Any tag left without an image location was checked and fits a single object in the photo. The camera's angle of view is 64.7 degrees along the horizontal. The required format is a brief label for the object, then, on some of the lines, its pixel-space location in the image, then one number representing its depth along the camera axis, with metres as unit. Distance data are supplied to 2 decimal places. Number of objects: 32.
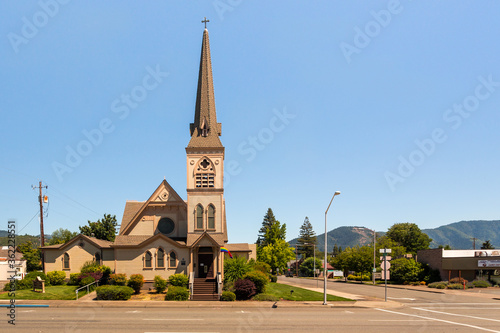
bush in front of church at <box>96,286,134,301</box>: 31.31
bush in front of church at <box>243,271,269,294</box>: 33.06
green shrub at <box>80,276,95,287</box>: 35.03
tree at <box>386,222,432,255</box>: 113.19
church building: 37.03
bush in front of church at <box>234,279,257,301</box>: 32.03
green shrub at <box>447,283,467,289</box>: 47.94
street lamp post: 28.22
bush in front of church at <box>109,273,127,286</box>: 34.67
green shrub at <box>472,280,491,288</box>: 49.53
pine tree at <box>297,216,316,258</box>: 120.72
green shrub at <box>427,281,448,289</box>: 48.28
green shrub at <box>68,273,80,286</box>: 37.47
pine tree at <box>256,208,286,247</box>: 71.25
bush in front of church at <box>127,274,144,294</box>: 34.00
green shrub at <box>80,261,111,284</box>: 36.62
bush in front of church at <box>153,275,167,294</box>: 34.69
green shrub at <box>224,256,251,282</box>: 35.48
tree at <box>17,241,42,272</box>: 57.09
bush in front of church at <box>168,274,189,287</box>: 35.44
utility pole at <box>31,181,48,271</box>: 48.51
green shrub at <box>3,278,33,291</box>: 33.91
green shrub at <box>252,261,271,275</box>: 45.83
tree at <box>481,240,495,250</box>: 111.53
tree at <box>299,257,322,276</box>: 92.62
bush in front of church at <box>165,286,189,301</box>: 31.83
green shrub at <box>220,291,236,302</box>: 31.41
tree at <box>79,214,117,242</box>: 61.50
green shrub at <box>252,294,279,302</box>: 31.75
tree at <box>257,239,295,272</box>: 66.56
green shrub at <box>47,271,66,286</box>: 37.47
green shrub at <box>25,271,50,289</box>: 35.25
